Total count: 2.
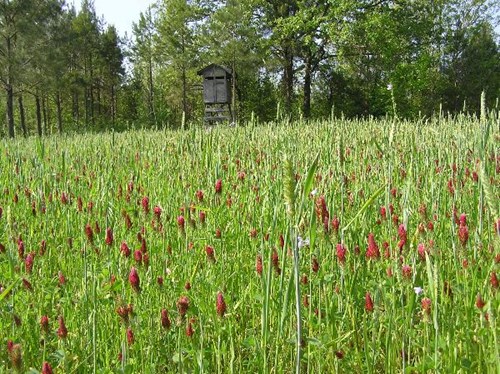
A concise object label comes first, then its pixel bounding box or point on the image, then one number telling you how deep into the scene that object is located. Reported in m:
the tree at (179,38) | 31.67
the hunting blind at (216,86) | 21.69
